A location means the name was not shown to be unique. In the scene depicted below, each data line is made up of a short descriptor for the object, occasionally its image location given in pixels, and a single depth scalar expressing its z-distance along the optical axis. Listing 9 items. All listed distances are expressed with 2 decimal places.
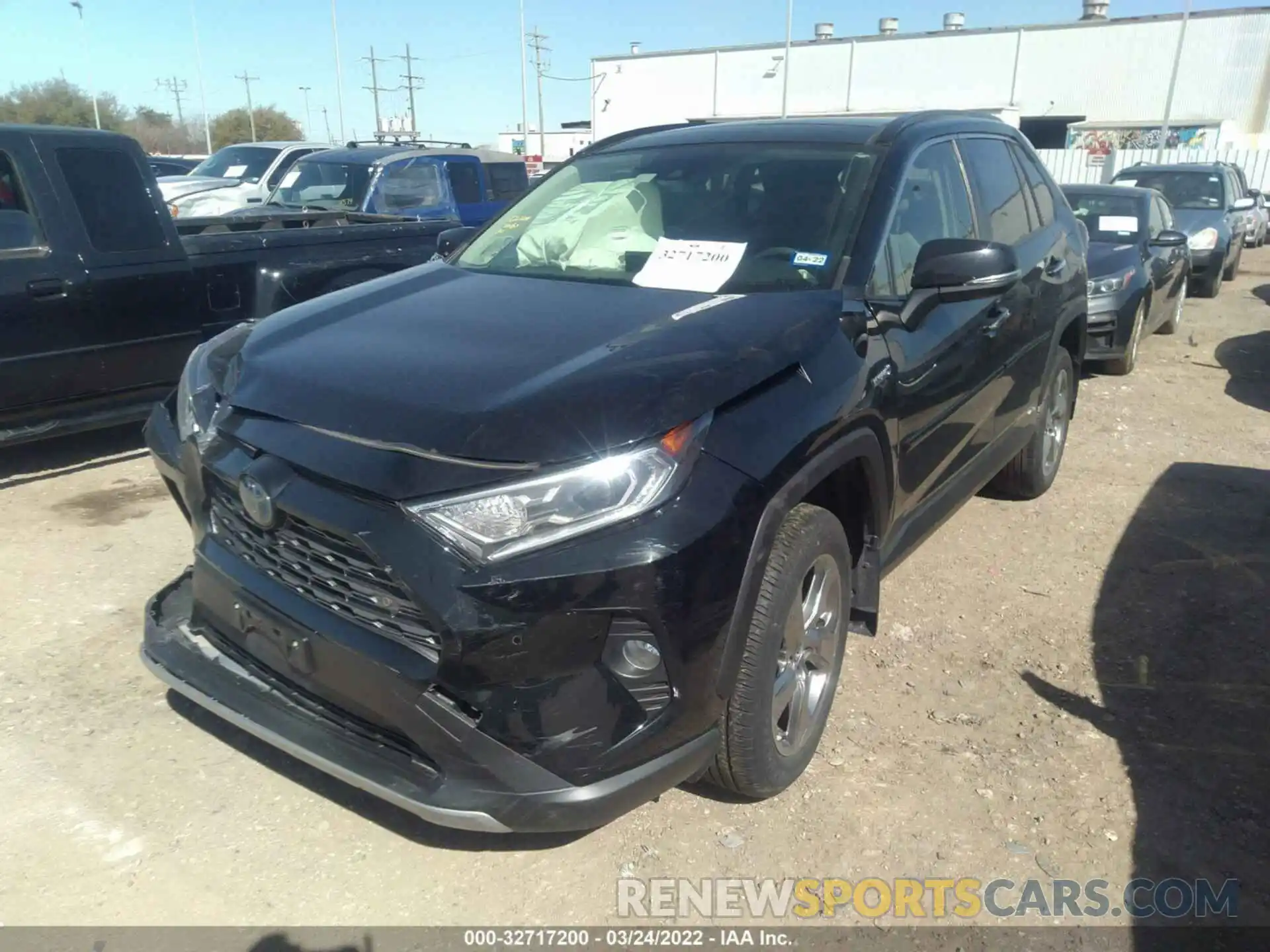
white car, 11.91
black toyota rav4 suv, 2.12
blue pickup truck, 9.96
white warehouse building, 39.31
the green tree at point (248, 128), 56.88
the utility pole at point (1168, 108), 29.59
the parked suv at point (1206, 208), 12.63
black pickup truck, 5.01
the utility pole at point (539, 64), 48.28
